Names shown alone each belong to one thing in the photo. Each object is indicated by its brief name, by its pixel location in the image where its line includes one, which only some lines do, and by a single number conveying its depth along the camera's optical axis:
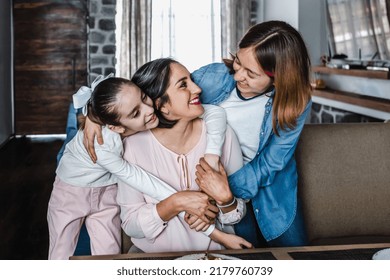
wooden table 1.19
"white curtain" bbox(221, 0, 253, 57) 6.05
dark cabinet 6.05
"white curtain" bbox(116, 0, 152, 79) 5.88
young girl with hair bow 1.40
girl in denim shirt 1.47
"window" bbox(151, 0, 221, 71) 6.03
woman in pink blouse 1.45
